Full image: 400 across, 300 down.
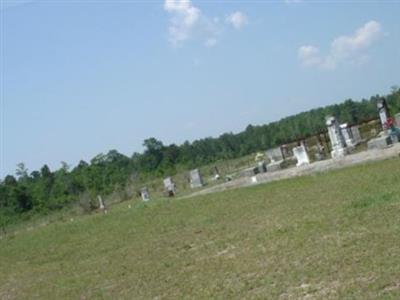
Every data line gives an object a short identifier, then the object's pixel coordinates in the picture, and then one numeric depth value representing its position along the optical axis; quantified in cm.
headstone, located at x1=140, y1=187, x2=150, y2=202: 3447
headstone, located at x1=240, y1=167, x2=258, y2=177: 2845
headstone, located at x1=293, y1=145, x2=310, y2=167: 2570
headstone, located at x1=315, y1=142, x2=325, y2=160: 2646
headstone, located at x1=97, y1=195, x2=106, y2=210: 3715
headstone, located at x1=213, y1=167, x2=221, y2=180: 3662
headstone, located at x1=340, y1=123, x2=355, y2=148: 2662
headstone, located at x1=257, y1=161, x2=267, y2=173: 2849
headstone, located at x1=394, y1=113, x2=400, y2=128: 2430
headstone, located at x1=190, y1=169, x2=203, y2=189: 3344
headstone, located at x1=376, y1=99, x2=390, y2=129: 2582
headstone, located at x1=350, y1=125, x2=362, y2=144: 2911
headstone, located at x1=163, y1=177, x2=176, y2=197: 3200
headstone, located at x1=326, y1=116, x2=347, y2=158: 2475
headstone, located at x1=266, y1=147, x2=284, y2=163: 3258
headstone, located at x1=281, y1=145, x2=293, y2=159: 3212
